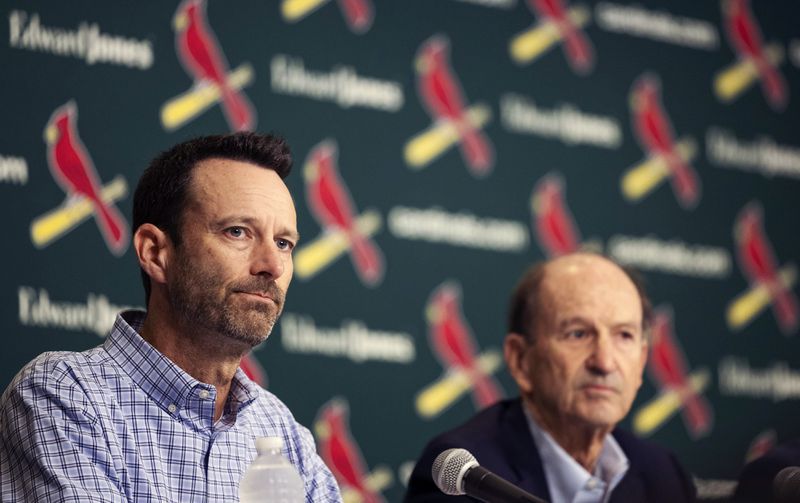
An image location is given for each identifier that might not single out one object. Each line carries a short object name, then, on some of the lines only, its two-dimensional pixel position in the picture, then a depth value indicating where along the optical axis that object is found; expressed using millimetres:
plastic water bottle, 4148
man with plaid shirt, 4395
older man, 6637
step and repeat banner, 7273
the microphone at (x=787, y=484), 3624
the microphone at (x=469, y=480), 4250
